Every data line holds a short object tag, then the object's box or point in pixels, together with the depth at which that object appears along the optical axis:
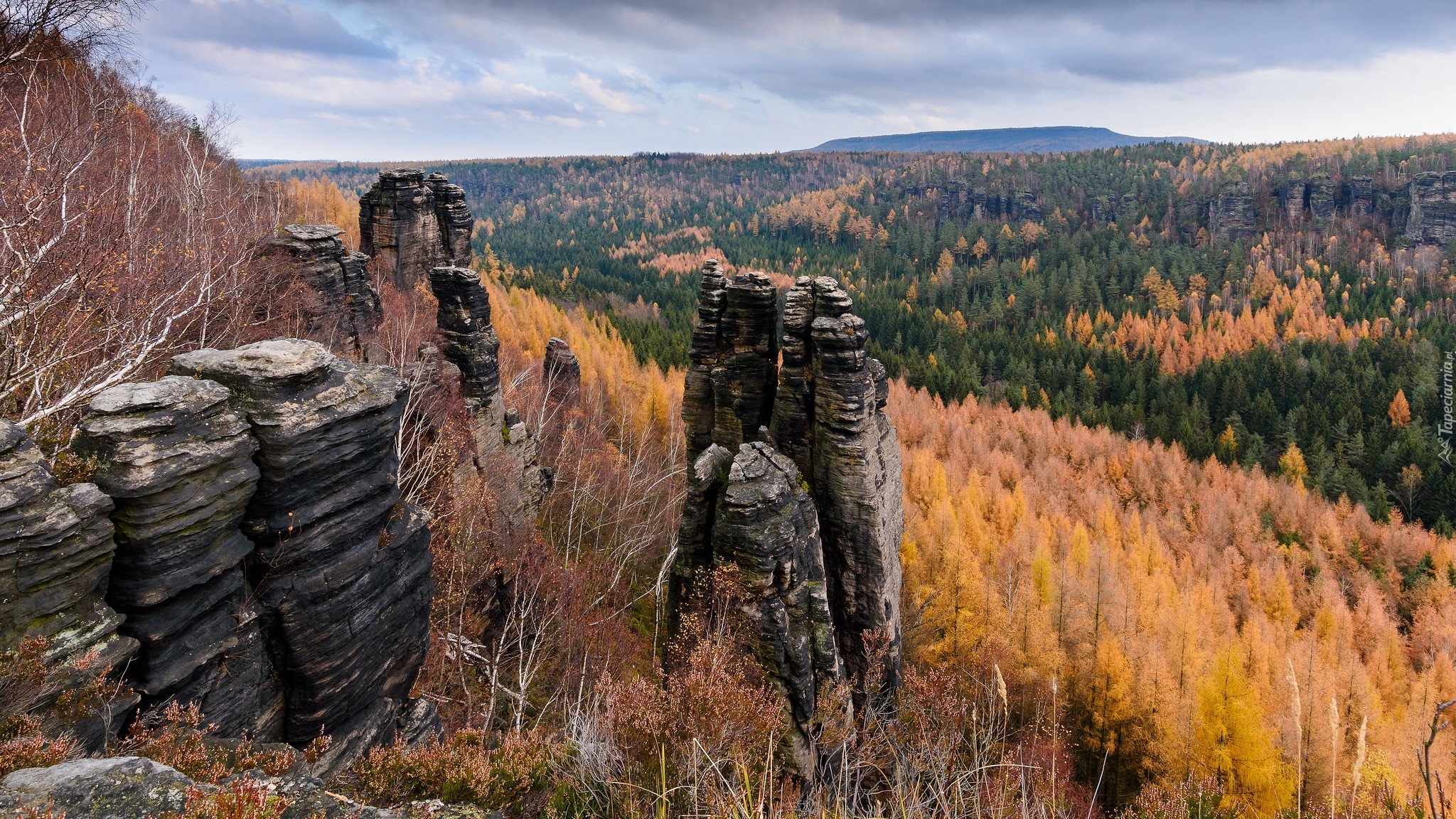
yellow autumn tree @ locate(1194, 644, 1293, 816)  27.56
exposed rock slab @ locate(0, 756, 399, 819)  5.12
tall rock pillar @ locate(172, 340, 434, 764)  10.04
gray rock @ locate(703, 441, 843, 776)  14.87
